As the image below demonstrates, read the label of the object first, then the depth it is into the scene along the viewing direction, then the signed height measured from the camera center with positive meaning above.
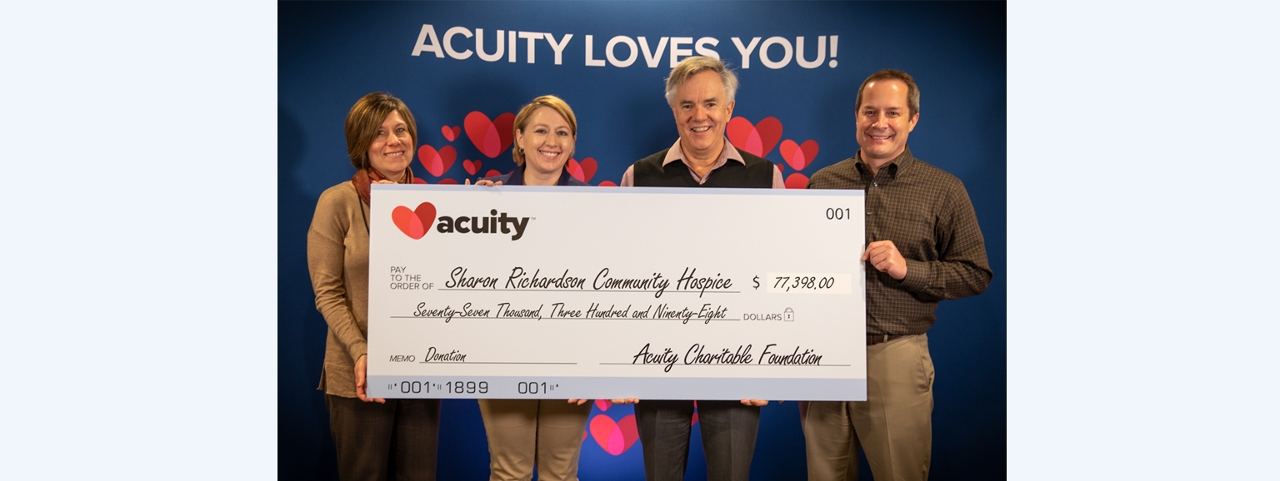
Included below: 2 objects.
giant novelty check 2.37 -0.18
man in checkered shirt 2.39 -0.07
